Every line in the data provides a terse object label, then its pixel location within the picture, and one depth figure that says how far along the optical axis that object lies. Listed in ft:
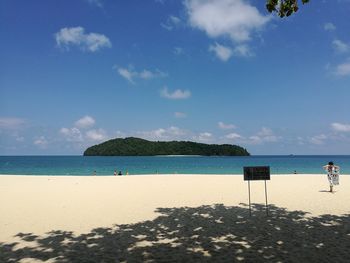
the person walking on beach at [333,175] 66.18
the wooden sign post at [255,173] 42.11
